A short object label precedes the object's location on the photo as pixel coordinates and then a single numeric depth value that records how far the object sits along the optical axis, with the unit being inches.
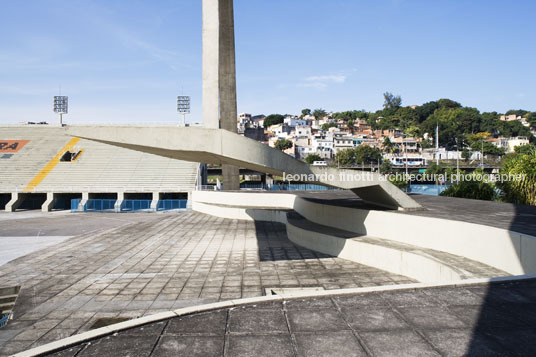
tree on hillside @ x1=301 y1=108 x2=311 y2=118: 7357.3
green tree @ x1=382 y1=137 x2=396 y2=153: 3870.6
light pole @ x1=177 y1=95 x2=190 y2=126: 2059.5
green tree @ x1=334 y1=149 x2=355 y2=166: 3358.8
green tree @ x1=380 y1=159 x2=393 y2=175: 2966.3
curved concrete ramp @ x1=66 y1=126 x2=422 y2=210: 339.9
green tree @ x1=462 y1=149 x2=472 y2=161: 3730.8
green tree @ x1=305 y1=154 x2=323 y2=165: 3357.8
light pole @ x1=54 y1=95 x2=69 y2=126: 2042.3
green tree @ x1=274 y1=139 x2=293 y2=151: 3855.8
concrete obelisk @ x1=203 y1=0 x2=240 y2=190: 1107.9
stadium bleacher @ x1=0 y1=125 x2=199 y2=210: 1381.6
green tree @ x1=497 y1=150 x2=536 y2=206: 717.3
